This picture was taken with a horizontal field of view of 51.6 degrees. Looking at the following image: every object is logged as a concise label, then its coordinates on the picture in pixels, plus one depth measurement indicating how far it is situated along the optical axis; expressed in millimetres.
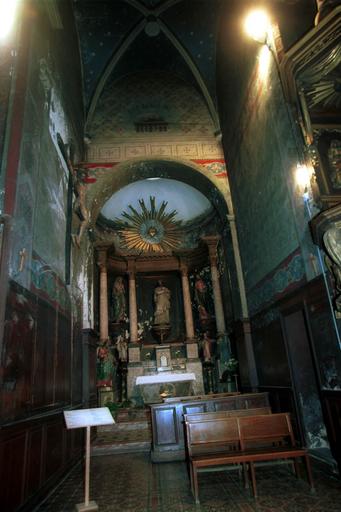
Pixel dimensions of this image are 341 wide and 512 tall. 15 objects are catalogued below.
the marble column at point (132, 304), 12536
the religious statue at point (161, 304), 13367
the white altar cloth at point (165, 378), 8508
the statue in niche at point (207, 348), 11945
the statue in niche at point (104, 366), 10695
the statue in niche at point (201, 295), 13395
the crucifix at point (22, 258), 4645
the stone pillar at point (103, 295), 11776
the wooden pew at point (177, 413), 6430
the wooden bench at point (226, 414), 5480
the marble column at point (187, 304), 12642
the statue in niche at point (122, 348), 12141
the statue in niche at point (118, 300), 13211
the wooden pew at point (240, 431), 4520
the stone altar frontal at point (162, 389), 11148
